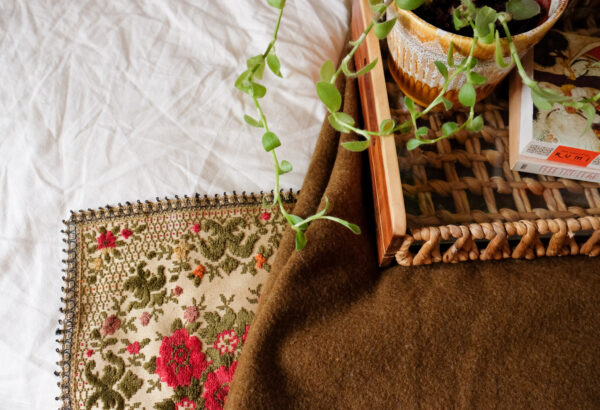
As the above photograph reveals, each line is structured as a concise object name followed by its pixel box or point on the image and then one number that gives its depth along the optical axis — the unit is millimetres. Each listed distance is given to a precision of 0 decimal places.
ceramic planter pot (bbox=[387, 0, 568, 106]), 423
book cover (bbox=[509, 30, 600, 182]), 476
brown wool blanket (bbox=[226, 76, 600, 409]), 464
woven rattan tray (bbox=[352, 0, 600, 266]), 452
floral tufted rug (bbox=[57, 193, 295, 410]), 550
